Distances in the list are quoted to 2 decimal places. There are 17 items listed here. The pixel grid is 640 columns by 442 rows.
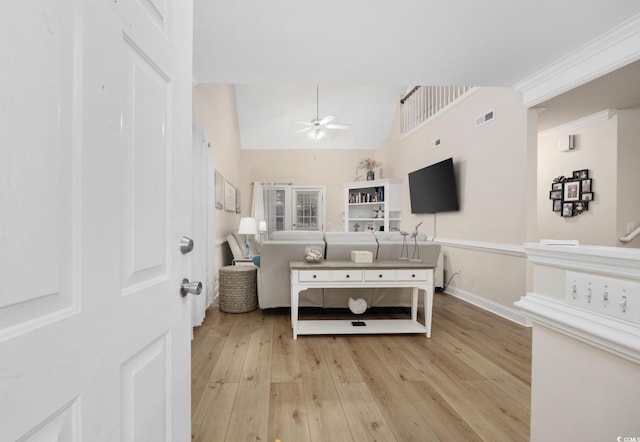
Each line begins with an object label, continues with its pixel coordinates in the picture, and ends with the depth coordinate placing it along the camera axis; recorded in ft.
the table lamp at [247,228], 17.07
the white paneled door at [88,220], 1.38
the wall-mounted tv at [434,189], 14.32
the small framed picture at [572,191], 12.09
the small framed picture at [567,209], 12.30
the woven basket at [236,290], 11.55
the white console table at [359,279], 9.20
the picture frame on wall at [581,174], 11.80
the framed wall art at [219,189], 14.29
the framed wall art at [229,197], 16.85
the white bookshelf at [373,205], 21.27
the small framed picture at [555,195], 12.84
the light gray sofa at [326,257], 10.96
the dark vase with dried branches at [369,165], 23.03
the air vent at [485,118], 12.17
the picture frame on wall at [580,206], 11.81
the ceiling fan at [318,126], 17.36
